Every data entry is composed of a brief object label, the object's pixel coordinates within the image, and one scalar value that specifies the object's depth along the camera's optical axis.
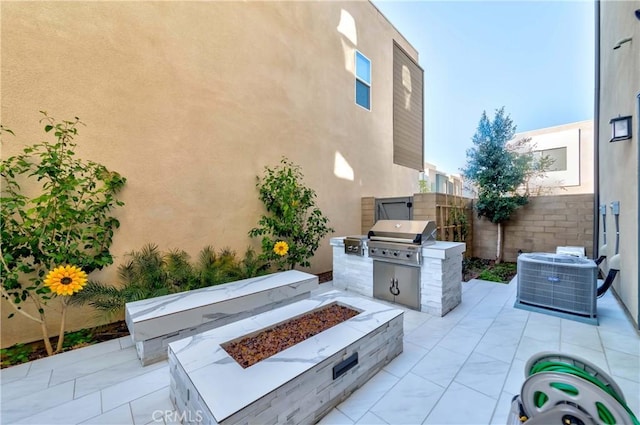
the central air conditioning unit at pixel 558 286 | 3.10
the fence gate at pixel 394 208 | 5.45
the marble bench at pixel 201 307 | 2.36
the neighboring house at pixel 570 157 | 11.23
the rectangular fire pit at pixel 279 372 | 1.36
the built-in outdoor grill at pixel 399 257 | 3.49
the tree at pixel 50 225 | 2.34
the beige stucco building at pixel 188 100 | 2.72
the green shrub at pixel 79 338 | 2.65
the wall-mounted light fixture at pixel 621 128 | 3.08
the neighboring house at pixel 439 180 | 13.61
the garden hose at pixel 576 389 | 1.02
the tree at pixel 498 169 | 5.61
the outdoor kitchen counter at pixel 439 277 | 3.27
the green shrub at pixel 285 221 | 4.30
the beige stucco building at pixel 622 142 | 2.87
